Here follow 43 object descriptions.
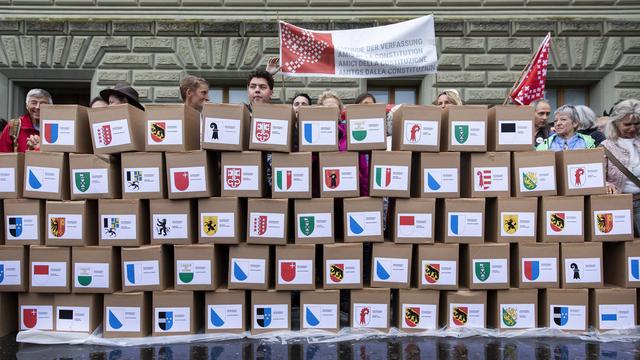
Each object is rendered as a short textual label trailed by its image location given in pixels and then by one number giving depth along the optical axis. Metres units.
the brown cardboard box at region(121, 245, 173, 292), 3.63
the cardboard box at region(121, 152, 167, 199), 3.62
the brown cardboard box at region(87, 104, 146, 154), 3.62
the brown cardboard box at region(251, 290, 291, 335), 3.71
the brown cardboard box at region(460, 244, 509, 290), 3.67
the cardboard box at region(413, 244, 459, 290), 3.69
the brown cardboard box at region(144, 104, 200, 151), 3.63
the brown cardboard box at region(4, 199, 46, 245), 3.67
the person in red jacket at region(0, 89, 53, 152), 4.41
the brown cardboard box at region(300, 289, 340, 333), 3.71
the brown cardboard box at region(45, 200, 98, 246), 3.62
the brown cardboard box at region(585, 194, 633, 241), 3.68
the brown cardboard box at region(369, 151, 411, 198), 3.65
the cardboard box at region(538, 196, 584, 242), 3.67
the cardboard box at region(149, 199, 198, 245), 3.64
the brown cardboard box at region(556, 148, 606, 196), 3.66
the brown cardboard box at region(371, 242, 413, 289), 3.69
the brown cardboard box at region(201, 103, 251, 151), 3.61
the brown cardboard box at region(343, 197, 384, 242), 3.68
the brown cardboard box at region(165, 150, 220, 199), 3.60
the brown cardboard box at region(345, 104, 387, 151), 3.68
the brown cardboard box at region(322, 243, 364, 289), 3.68
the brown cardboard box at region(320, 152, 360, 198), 3.67
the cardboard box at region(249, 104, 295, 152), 3.64
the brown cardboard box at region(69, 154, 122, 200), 3.63
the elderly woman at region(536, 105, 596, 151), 4.23
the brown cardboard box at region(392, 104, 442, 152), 3.69
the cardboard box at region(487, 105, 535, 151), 3.71
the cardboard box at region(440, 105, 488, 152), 3.69
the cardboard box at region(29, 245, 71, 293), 3.65
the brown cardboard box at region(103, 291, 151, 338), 3.65
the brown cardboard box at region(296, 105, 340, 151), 3.68
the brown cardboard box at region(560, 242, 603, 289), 3.67
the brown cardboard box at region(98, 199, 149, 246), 3.62
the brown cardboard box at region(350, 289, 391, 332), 3.71
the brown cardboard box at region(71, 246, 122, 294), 3.64
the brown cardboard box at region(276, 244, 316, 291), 3.68
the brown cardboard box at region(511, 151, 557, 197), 3.68
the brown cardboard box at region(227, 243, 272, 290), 3.68
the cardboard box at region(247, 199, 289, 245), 3.64
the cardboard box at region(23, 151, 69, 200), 3.64
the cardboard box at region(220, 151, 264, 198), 3.64
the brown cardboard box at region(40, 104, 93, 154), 3.66
